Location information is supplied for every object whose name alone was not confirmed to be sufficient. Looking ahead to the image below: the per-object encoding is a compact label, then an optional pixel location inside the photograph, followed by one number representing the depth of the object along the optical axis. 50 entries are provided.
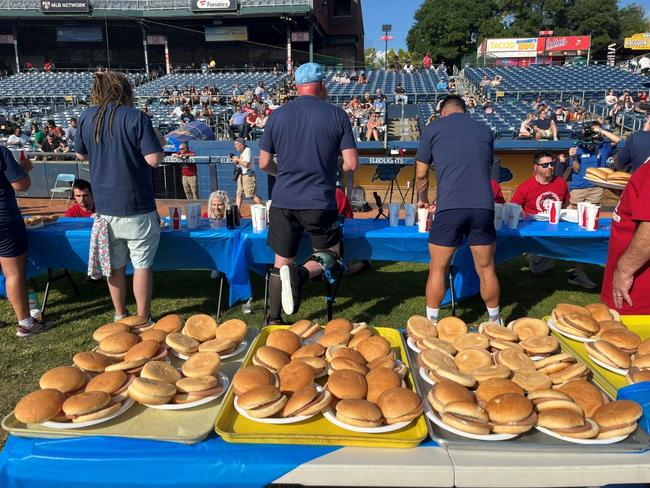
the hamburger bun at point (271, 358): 1.72
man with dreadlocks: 3.38
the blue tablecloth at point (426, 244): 4.15
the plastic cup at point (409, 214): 4.39
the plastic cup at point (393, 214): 4.42
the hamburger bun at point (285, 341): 1.86
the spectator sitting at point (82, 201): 5.05
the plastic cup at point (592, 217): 4.17
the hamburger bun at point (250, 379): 1.54
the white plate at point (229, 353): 1.85
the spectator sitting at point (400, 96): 19.43
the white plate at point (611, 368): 1.71
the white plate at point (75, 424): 1.42
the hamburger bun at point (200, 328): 1.96
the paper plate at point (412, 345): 1.91
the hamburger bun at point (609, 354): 1.72
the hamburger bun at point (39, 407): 1.44
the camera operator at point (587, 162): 5.43
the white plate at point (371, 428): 1.39
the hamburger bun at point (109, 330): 1.92
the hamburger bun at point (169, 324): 2.01
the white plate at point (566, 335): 1.95
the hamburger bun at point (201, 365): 1.67
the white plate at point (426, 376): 1.65
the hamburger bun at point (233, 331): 1.94
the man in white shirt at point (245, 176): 10.91
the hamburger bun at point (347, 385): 1.52
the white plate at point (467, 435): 1.35
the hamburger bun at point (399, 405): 1.42
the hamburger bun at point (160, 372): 1.59
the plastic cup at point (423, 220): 4.23
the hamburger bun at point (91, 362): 1.70
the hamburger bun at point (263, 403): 1.45
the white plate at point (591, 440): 1.34
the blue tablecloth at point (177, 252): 4.24
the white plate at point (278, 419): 1.43
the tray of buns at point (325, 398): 1.39
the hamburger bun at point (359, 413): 1.40
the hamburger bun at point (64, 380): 1.57
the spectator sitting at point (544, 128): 12.84
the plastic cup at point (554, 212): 4.38
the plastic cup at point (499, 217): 4.29
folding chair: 11.70
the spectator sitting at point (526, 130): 13.04
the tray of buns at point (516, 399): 1.36
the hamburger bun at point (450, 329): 1.96
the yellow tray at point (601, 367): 1.65
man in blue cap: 3.31
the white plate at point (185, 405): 1.51
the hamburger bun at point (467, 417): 1.37
